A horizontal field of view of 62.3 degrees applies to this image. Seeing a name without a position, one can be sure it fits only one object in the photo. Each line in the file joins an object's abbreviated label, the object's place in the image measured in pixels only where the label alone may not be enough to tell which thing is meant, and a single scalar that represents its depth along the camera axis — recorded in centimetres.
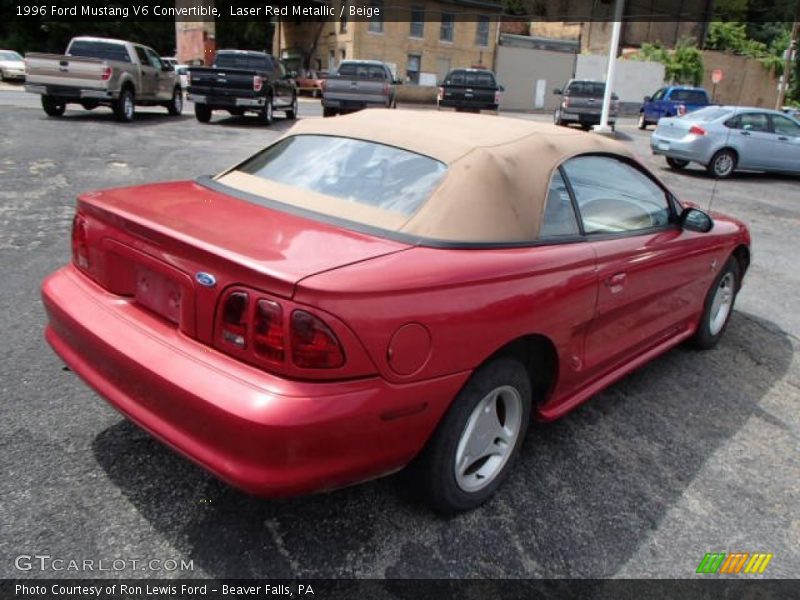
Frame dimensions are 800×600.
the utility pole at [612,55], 1928
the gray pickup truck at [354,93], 1884
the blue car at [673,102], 2717
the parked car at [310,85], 3650
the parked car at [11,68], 3022
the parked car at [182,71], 2801
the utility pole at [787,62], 3722
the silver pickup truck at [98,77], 1434
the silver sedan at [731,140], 1393
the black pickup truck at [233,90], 1614
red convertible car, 210
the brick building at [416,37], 4134
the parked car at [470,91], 2327
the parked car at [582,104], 2267
